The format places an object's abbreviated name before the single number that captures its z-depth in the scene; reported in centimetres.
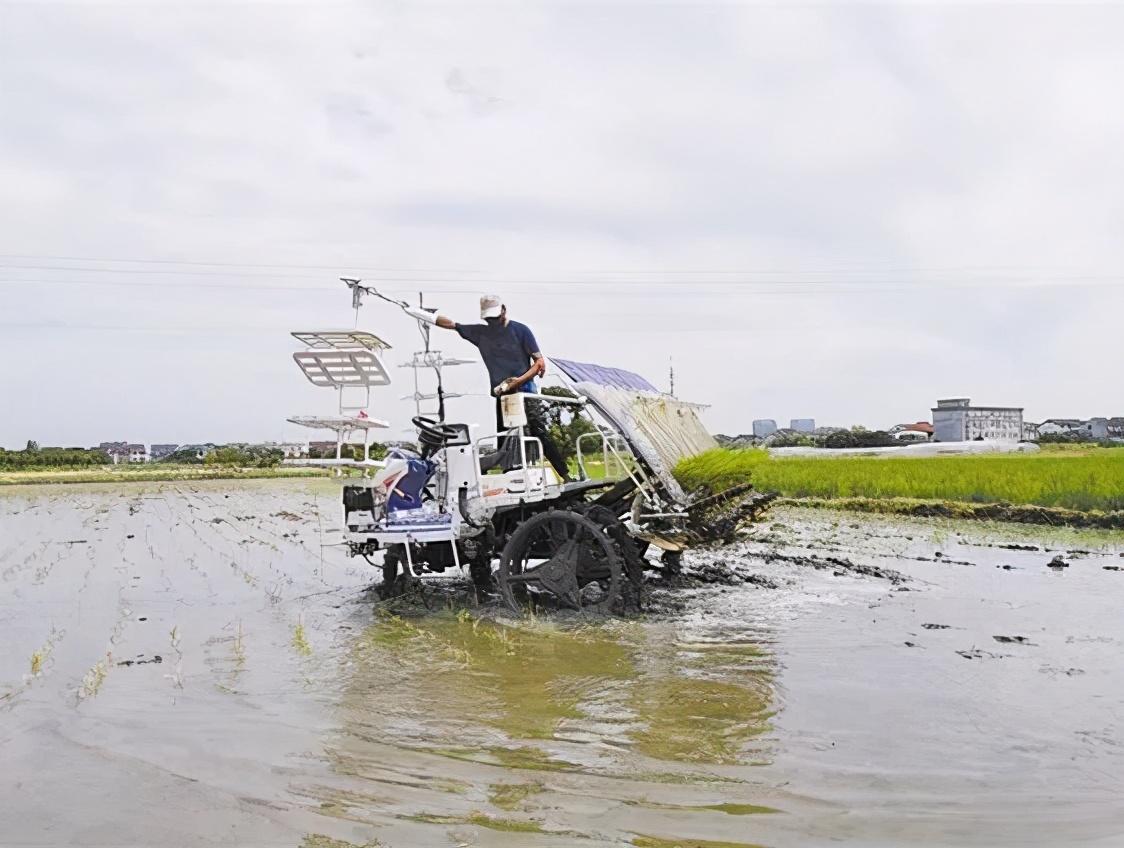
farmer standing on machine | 836
